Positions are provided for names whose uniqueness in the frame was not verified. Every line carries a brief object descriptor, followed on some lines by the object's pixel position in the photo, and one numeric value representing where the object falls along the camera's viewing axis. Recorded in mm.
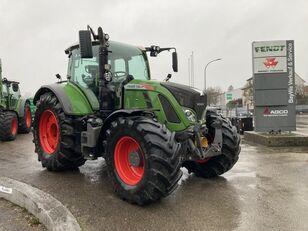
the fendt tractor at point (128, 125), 3273
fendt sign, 8426
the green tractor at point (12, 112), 8731
